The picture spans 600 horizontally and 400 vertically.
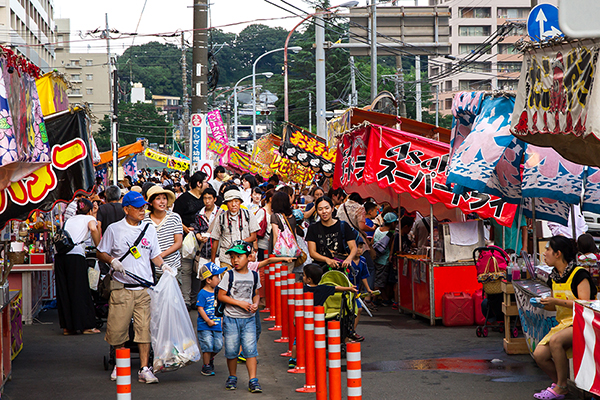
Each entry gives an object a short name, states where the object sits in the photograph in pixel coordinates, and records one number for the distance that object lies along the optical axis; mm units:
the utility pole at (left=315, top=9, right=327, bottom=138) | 23016
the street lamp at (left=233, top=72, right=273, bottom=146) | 59606
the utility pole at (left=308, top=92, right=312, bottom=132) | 71269
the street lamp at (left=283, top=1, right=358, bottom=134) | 24425
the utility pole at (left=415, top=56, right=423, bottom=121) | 45838
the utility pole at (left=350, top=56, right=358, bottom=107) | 47500
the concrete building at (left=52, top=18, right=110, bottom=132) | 105000
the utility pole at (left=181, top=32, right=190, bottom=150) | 41906
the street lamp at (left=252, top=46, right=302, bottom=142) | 58859
